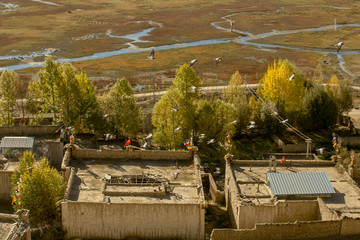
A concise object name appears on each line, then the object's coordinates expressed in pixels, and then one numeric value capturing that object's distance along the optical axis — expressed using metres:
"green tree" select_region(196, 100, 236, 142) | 61.78
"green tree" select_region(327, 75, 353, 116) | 78.00
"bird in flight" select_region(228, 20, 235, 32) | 165.12
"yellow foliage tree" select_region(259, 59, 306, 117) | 71.12
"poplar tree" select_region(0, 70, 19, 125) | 62.25
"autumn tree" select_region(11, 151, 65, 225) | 39.47
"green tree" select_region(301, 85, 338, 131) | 72.12
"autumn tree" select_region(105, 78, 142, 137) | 62.75
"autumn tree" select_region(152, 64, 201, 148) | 59.59
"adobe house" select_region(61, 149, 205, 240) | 37.47
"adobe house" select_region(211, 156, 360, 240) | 37.28
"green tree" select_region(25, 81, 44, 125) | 64.75
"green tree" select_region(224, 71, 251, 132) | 70.88
